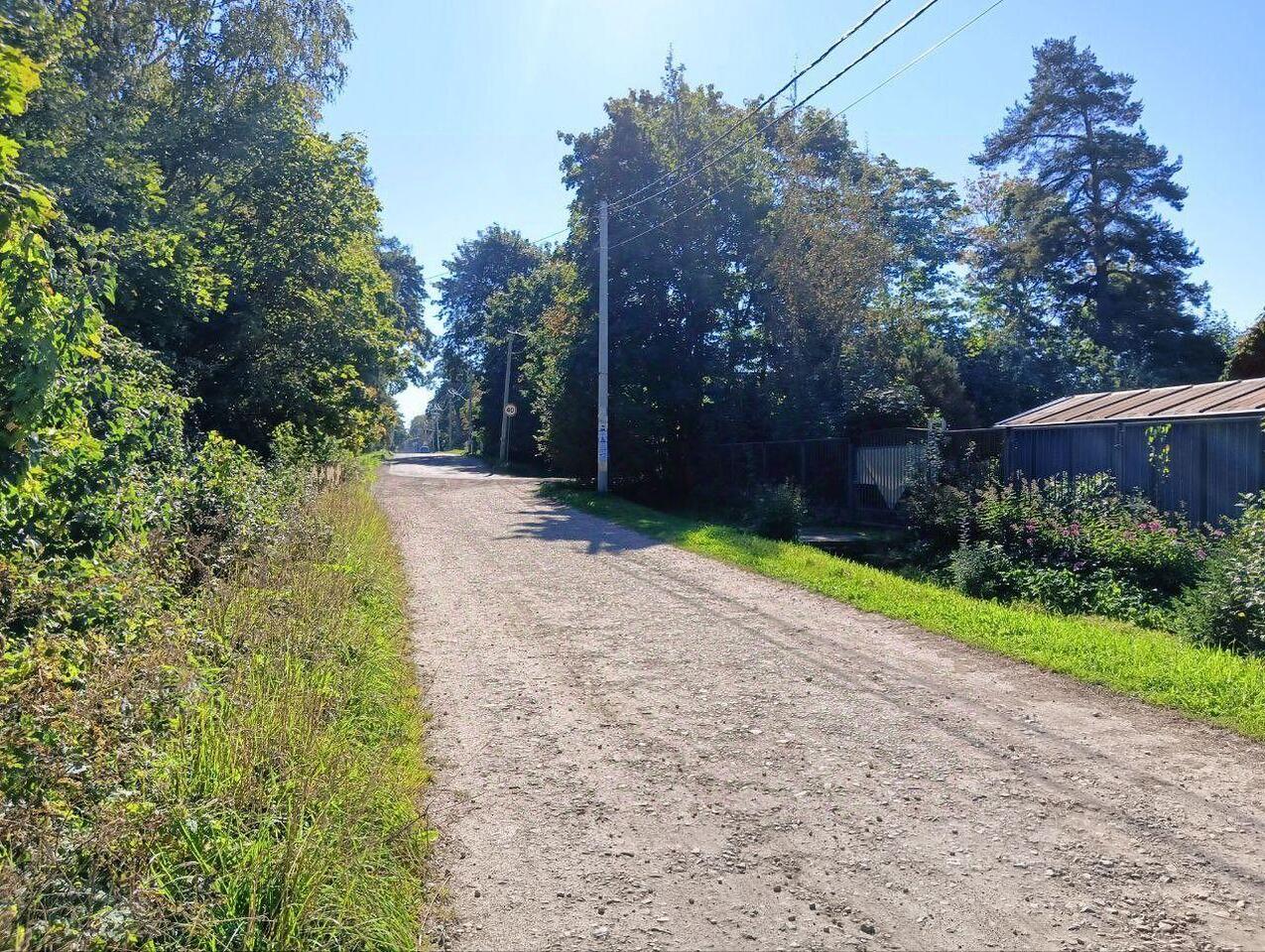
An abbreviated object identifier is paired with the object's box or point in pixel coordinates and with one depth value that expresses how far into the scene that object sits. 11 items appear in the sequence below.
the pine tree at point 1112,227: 32.47
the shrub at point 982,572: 10.55
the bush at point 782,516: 15.52
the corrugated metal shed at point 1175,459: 10.97
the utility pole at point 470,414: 60.80
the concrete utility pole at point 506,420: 46.31
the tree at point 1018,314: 29.94
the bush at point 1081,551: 9.75
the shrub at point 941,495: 13.27
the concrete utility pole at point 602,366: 22.58
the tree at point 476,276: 62.91
